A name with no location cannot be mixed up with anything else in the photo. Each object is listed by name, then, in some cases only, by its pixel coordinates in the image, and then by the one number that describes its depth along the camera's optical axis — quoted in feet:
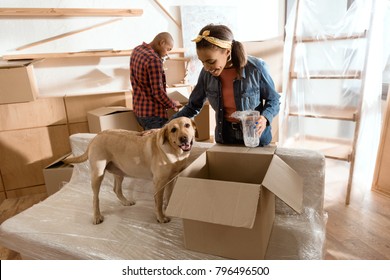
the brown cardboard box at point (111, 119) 8.05
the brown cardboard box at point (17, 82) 7.83
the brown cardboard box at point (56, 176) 7.90
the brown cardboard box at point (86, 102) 8.92
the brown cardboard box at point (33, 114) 8.45
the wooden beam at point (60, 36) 9.16
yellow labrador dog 4.28
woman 4.06
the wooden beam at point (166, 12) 10.03
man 6.98
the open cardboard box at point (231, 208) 3.06
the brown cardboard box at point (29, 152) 8.75
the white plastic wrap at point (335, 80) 6.97
